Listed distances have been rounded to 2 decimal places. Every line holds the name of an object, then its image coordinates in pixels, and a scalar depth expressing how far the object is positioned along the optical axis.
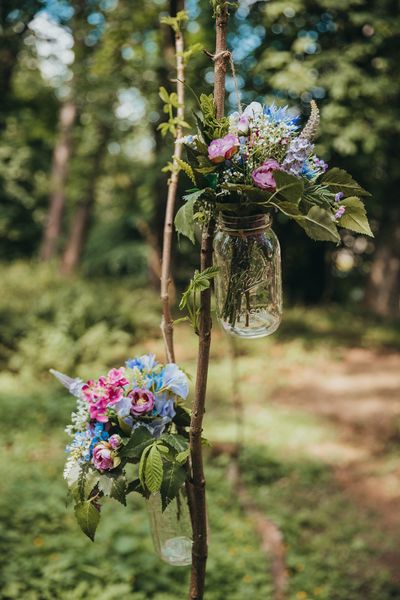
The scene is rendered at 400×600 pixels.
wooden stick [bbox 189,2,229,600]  1.43
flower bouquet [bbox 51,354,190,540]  1.44
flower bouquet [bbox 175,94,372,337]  1.32
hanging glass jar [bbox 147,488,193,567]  1.68
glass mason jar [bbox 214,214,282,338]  1.45
